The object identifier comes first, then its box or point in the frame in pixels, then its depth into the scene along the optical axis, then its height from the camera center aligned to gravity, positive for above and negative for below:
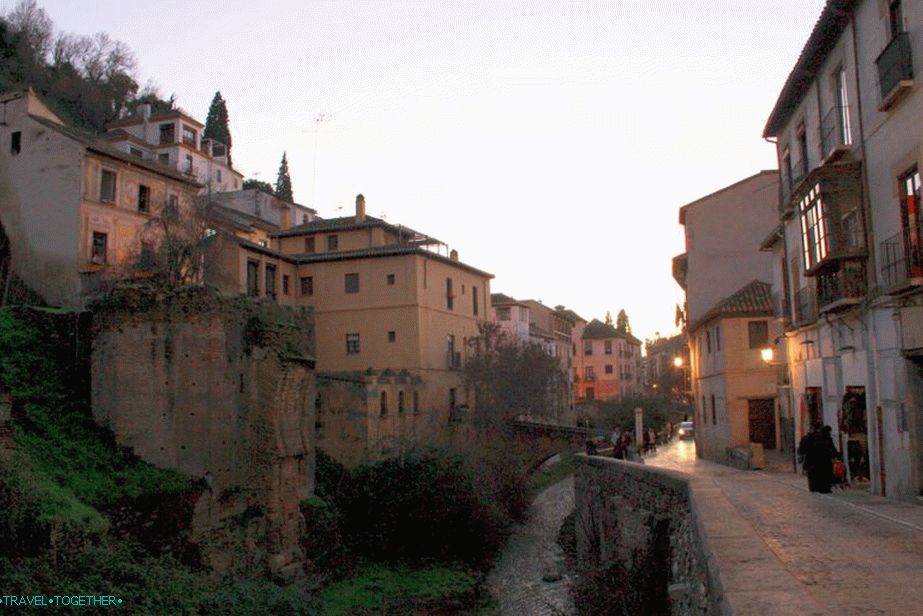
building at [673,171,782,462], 28.53 +2.64
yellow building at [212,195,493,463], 37.34 +4.95
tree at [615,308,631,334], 122.87 +10.30
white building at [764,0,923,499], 12.62 +2.74
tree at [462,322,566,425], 40.03 +0.72
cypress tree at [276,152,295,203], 75.12 +20.35
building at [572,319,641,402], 86.06 +2.83
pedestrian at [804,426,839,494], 13.87 -1.33
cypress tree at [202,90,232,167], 74.50 +25.81
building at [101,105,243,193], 60.91 +20.55
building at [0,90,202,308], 32.19 +8.27
